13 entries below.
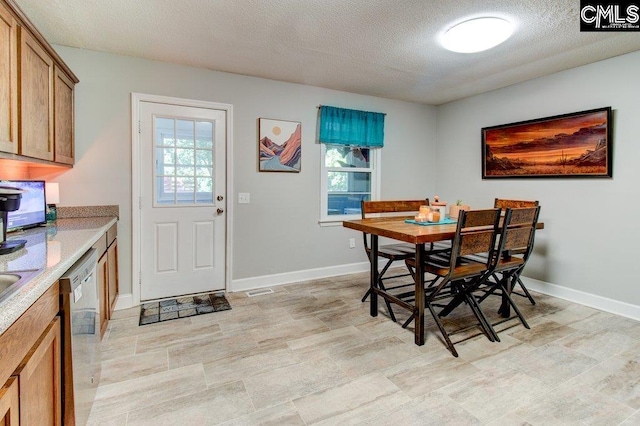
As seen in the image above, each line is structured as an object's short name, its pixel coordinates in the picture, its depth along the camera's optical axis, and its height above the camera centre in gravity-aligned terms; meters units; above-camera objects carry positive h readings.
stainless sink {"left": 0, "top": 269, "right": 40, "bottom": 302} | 1.08 -0.26
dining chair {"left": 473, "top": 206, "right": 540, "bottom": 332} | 2.52 -0.32
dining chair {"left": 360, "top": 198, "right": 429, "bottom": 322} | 3.04 -0.05
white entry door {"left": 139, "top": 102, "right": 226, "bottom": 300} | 3.22 +0.05
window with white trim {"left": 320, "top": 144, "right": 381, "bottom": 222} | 4.22 +0.36
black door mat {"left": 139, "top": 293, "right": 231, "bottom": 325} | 2.93 -0.97
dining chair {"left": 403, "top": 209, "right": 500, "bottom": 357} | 2.28 -0.44
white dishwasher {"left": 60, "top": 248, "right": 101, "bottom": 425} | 1.36 -0.58
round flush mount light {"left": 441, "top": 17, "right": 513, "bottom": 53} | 2.36 +1.29
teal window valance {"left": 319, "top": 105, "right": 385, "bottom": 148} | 4.02 +1.00
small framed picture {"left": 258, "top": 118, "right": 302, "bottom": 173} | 3.70 +0.69
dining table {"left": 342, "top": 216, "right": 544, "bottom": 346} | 2.27 -0.21
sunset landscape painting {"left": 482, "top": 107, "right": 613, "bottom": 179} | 3.12 +0.65
